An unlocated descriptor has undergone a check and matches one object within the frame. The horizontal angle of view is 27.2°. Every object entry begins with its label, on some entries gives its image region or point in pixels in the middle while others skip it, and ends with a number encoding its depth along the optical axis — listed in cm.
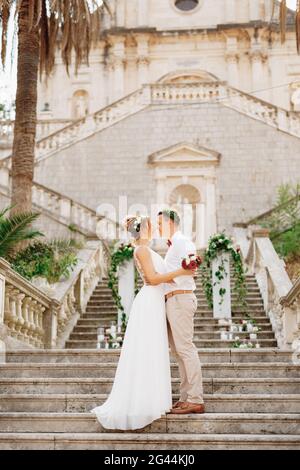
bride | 505
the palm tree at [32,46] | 1152
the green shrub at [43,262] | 1020
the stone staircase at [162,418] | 506
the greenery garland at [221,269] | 1089
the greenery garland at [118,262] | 1075
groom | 525
